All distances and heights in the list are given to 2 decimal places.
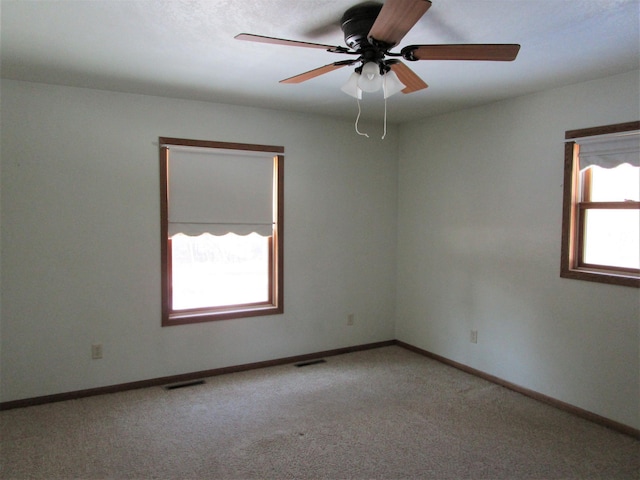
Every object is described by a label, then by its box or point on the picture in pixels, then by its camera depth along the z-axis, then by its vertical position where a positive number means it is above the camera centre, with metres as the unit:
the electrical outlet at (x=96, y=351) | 3.52 -1.03
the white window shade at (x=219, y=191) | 3.76 +0.30
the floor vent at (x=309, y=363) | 4.23 -1.35
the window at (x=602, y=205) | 2.98 +0.16
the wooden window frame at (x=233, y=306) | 3.71 -0.33
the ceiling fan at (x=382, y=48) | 1.76 +0.81
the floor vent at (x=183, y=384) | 3.67 -1.36
